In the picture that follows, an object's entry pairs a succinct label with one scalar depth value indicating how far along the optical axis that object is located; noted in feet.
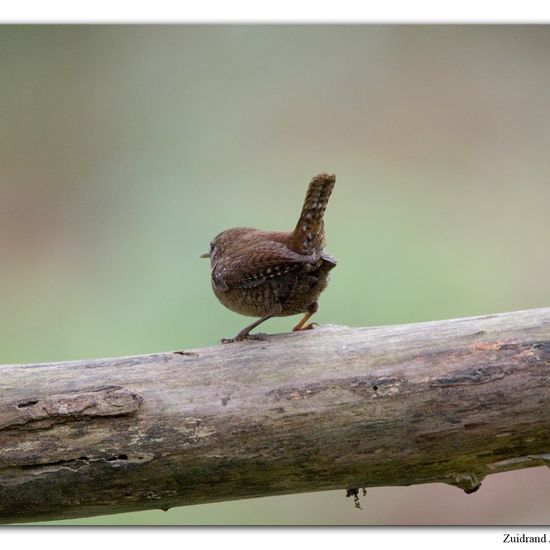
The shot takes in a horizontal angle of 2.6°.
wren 16.60
